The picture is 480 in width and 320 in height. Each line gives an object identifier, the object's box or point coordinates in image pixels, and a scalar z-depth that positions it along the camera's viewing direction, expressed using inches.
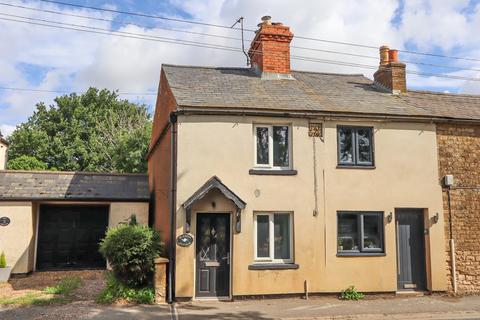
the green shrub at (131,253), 446.0
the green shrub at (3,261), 577.0
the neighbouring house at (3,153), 1232.0
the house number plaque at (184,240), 453.7
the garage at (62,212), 618.5
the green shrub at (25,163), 1395.2
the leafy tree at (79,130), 1491.1
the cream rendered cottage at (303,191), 468.8
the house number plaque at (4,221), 609.9
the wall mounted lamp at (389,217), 506.8
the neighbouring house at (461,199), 517.7
